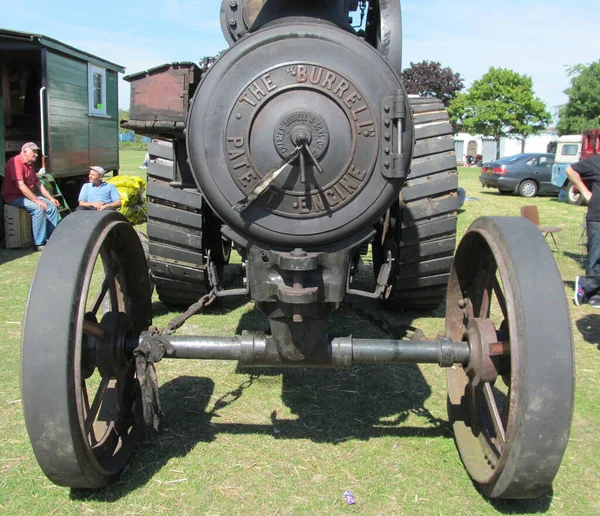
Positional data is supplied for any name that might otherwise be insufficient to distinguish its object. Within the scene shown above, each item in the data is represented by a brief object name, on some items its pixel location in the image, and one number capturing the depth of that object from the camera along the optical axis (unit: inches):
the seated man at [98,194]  331.3
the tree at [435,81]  1902.1
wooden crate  344.9
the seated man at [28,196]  350.6
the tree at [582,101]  1515.7
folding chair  314.0
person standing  221.3
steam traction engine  93.9
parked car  764.6
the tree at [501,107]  1768.0
